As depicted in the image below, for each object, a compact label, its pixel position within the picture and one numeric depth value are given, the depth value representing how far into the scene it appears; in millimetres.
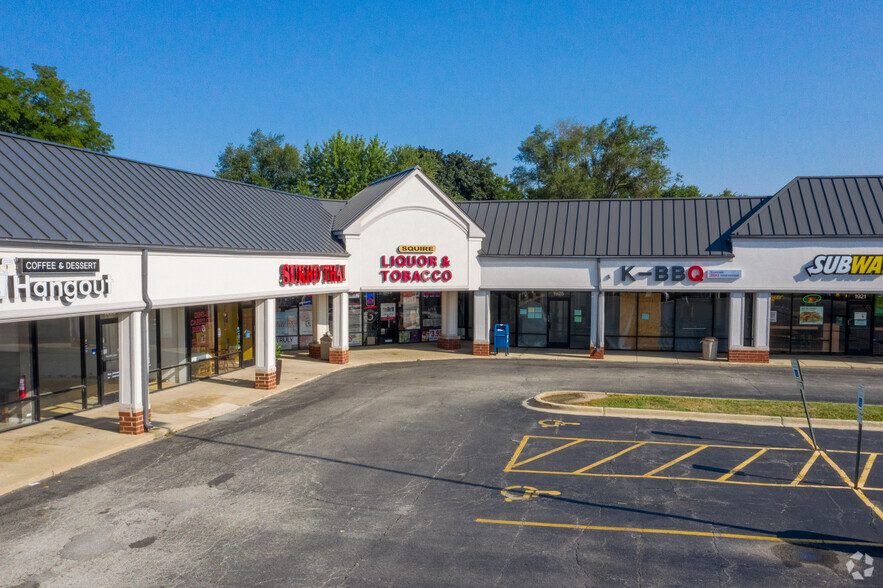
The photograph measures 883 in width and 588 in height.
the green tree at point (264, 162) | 70438
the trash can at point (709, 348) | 27000
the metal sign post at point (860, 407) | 11903
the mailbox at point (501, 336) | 28328
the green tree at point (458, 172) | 59188
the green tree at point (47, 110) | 46656
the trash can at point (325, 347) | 26641
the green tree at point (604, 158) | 64438
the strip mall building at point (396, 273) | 15523
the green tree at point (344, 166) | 51375
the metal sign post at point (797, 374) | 13667
